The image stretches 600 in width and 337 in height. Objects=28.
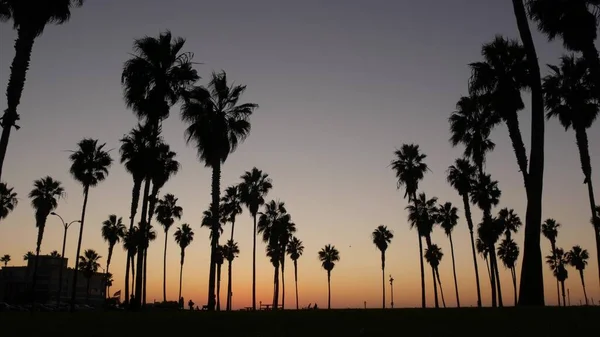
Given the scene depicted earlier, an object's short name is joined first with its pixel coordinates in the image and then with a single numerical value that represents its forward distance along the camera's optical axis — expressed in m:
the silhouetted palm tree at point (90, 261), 97.75
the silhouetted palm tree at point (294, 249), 108.56
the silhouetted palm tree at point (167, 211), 74.62
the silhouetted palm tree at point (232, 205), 68.81
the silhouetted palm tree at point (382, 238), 97.94
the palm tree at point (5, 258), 154.88
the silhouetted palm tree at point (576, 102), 34.59
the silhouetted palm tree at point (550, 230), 92.31
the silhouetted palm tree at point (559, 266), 107.06
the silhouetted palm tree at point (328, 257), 115.19
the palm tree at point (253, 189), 63.34
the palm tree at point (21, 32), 22.86
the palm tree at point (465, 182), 52.69
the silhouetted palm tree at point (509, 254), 87.06
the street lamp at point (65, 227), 59.92
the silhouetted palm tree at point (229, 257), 67.85
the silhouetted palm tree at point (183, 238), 89.38
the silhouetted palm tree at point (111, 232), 85.69
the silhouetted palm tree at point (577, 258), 107.12
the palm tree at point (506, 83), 27.44
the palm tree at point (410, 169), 59.38
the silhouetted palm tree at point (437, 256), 84.49
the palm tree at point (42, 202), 68.06
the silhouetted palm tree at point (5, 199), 69.38
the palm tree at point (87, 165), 52.47
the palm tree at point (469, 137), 44.12
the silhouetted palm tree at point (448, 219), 74.31
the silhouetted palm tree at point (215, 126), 32.84
